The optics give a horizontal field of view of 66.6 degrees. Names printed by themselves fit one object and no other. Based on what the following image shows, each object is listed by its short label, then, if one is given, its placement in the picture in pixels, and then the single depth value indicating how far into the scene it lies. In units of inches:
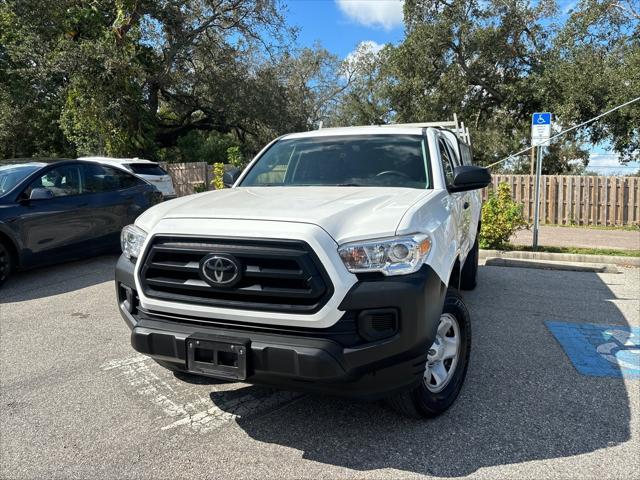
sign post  342.0
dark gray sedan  254.8
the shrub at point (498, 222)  349.4
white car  518.0
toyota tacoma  97.6
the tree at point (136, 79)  695.9
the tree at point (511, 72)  729.0
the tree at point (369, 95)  934.4
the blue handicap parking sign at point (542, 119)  342.6
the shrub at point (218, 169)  601.6
